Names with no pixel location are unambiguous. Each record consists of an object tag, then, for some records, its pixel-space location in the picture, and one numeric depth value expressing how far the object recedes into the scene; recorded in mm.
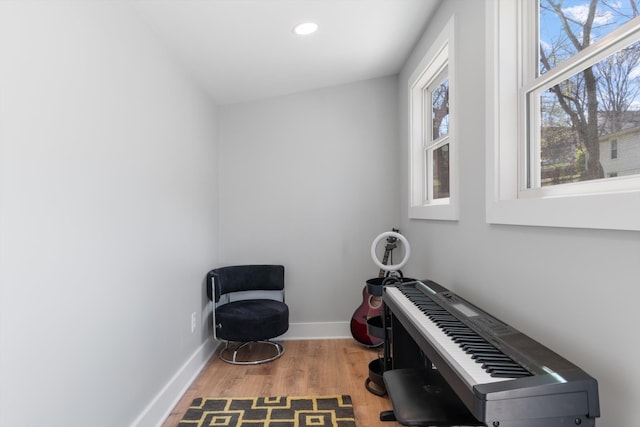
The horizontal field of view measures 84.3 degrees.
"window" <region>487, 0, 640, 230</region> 997
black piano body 789
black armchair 2615
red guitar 2811
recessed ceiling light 2070
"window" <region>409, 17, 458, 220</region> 1927
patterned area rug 1925
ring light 2316
